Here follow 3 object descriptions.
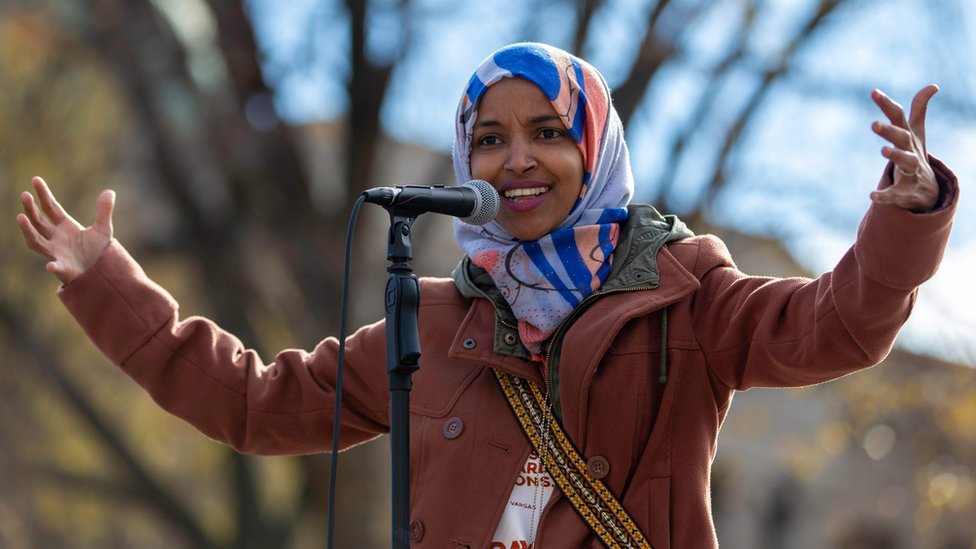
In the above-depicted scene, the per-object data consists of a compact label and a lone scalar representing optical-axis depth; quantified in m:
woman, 5.34
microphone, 5.28
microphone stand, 5.21
